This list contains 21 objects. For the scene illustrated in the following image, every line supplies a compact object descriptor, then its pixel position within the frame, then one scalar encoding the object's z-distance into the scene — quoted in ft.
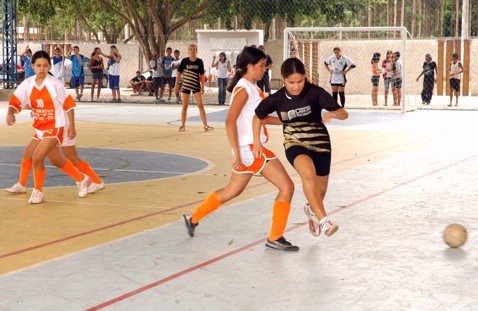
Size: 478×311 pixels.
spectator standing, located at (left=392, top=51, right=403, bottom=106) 92.02
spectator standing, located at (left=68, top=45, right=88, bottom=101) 103.40
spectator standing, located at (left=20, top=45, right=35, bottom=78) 117.00
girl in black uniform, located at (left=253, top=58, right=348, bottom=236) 24.36
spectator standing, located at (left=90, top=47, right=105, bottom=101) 101.81
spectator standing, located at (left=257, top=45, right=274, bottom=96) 95.45
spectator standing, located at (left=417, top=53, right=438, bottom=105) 95.50
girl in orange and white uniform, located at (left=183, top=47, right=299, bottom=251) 24.79
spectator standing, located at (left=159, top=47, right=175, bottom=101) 105.70
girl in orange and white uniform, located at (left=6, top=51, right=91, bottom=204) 32.91
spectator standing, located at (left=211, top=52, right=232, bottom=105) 96.99
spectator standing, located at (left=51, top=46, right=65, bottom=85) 103.55
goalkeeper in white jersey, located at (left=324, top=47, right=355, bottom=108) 85.35
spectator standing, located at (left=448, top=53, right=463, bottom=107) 90.94
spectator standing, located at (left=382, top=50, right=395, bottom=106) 93.15
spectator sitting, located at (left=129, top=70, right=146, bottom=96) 126.62
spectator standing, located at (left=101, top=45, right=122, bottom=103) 102.68
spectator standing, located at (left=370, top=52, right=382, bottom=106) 93.35
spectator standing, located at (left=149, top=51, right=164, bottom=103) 106.81
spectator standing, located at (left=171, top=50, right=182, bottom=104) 103.24
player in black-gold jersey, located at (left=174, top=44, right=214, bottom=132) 62.59
